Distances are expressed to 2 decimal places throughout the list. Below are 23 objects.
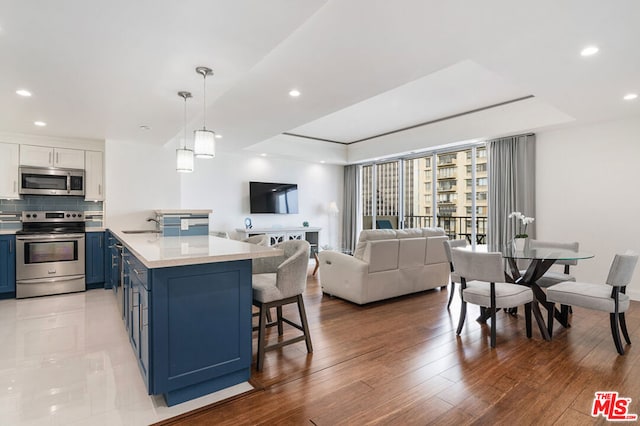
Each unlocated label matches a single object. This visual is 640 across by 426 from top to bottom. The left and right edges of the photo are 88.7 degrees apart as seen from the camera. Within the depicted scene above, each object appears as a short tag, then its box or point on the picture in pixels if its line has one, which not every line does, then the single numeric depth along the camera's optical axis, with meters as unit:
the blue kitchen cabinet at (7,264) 4.56
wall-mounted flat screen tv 7.38
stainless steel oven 4.60
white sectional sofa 4.21
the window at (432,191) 6.41
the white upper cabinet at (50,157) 4.83
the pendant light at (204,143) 2.89
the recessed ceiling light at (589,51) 2.59
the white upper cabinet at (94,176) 5.24
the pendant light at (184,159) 3.46
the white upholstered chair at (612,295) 2.76
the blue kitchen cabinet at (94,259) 5.04
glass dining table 3.22
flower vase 3.77
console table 6.96
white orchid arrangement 5.33
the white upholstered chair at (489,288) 2.98
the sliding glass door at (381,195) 8.05
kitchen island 2.02
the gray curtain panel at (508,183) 5.35
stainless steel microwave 4.78
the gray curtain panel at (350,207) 8.76
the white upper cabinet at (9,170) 4.70
